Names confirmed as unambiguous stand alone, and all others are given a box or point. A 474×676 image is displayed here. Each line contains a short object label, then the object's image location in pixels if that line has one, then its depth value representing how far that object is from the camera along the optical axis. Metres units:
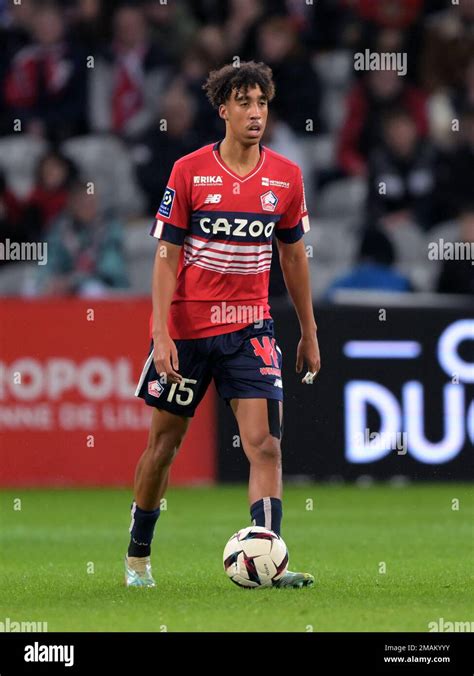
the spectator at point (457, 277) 15.80
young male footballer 7.89
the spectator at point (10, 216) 16.61
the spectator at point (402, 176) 17.38
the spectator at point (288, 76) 17.70
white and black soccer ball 7.70
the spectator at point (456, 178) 17.28
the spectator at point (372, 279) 15.54
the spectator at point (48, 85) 17.77
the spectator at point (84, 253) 15.97
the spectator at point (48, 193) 16.59
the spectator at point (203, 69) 17.03
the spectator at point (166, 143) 16.75
